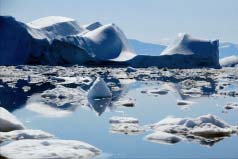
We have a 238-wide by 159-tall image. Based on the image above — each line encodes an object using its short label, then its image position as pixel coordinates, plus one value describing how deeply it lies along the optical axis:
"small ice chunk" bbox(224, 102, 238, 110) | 12.98
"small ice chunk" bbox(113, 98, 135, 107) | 13.81
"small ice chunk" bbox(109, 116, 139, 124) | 9.98
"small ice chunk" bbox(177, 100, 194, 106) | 14.25
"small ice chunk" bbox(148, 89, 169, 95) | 18.82
